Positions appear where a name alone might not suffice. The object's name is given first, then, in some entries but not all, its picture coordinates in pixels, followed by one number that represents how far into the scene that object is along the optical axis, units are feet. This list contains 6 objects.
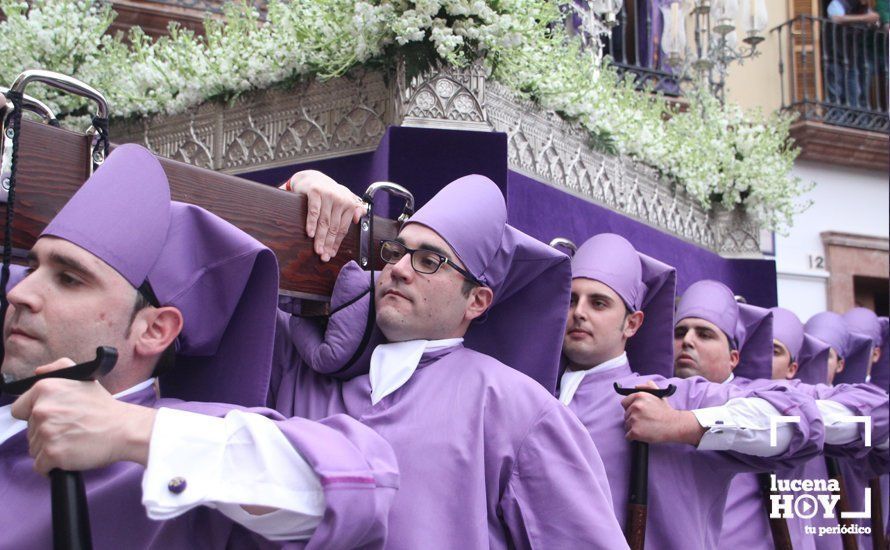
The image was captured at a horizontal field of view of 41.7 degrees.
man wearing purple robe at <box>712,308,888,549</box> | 14.93
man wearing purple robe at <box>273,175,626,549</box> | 8.32
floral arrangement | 12.09
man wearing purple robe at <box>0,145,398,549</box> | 5.74
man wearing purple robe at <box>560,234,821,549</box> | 11.91
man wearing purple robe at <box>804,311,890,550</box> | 17.99
